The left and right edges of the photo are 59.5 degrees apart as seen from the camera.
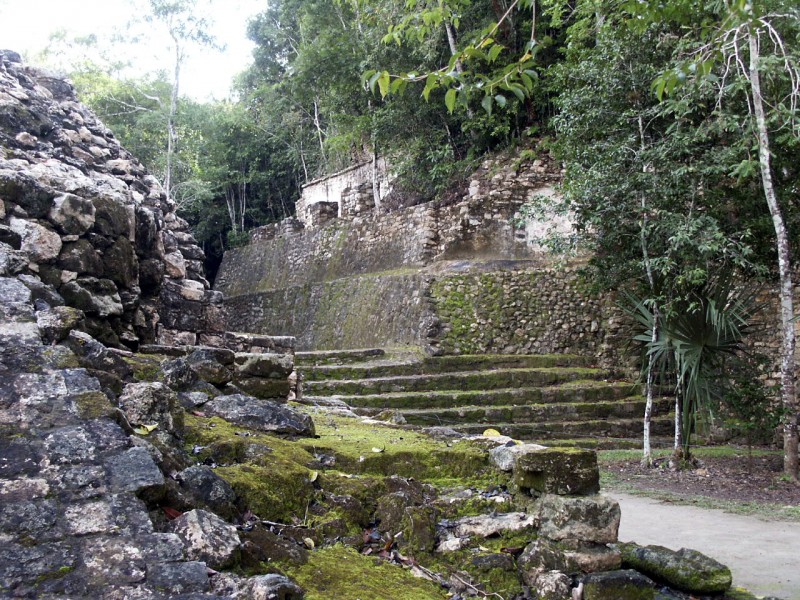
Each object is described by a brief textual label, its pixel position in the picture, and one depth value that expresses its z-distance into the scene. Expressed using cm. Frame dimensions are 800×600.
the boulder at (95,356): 309
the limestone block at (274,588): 206
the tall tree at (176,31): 2136
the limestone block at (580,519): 308
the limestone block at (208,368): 427
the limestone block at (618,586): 288
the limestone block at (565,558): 296
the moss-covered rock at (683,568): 323
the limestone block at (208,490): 253
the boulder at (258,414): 383
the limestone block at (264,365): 496
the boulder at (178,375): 392
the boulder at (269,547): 240
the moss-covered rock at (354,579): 246
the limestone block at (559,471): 328
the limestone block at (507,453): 350
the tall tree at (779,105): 760
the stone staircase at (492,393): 1030
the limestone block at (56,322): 288
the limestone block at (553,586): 284
